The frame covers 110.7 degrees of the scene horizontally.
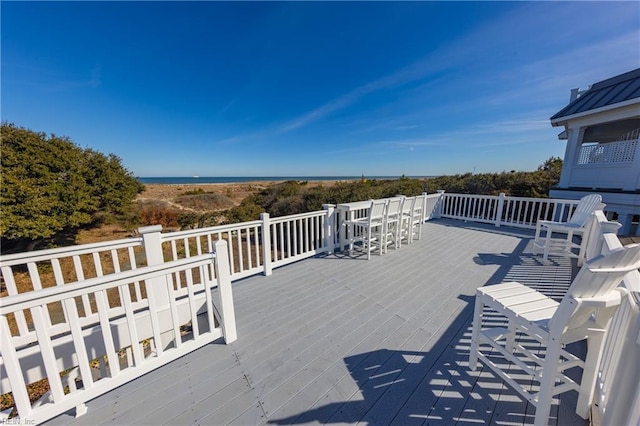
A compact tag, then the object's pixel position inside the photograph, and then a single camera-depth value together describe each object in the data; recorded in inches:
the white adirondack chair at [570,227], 144.7
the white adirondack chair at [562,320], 42.0
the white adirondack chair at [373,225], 158.2
